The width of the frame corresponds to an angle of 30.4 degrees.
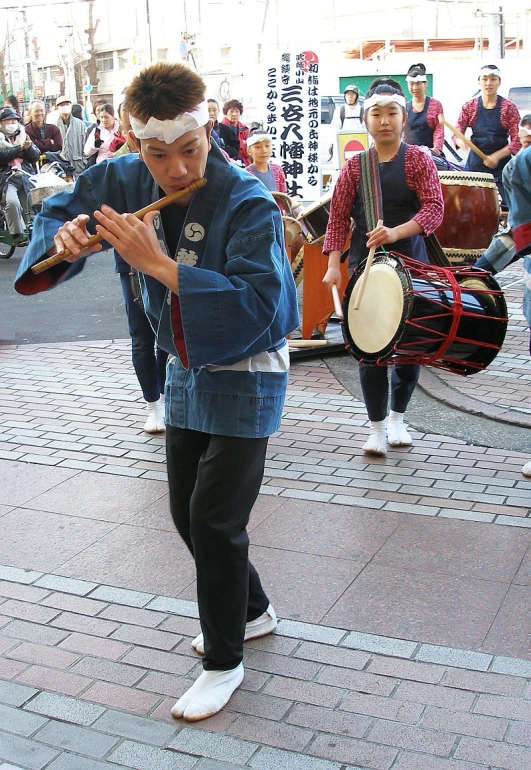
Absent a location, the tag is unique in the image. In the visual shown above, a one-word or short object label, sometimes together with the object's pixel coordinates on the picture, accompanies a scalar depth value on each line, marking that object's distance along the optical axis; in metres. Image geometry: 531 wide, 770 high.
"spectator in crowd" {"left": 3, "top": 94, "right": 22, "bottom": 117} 19.27
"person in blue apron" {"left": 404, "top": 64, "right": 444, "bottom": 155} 10.55
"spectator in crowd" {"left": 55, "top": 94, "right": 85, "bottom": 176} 16.11
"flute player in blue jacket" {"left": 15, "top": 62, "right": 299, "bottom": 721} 2.44
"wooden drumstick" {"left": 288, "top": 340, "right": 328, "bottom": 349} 6.98
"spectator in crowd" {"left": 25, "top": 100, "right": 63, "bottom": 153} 14.90
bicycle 11.59
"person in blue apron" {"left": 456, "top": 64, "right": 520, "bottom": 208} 10.12
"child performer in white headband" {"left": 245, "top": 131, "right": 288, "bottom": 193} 7.74
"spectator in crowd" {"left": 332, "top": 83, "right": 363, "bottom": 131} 15.16
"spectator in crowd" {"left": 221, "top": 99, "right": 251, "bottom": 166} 14.24
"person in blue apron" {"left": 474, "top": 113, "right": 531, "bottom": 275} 4.96
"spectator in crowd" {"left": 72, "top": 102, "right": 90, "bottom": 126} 18.51
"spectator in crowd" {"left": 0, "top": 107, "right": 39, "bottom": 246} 11.92
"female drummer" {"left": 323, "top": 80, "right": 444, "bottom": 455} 4.70
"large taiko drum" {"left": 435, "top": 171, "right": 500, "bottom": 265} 7.27
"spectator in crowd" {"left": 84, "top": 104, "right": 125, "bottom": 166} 14.21
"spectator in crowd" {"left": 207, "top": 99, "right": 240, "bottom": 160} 13.49
